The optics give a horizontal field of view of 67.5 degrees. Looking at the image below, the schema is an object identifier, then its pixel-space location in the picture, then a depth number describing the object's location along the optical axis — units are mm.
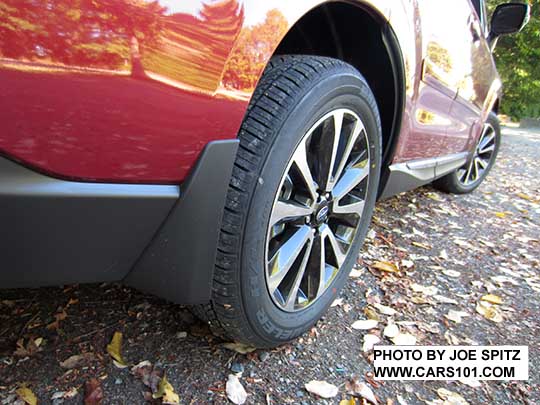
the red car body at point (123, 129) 663
